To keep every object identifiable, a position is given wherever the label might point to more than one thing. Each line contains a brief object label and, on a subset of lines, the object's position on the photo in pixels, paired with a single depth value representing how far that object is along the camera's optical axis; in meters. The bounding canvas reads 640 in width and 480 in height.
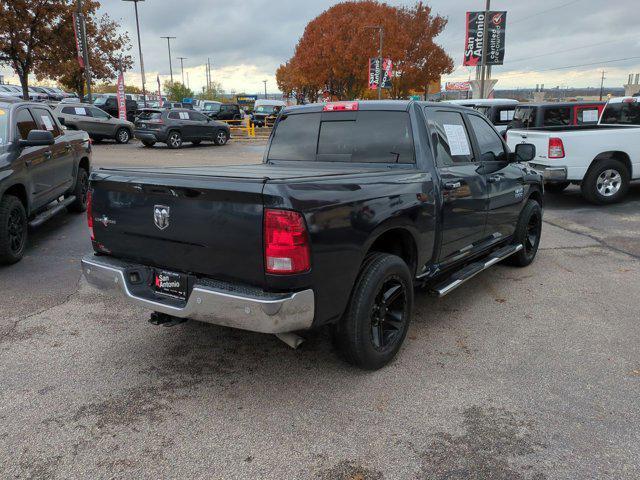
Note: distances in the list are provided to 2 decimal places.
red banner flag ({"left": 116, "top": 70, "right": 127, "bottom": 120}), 26.14
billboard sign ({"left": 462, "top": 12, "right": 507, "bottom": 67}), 27.50
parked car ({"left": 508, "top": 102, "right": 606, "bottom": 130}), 11.71
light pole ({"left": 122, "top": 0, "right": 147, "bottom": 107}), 46.19
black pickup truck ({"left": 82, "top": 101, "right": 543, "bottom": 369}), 2.85
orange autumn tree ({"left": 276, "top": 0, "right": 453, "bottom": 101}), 46.41
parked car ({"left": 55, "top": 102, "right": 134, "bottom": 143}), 21.77
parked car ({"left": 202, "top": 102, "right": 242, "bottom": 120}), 42.00
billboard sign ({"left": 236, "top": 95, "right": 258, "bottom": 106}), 67.82
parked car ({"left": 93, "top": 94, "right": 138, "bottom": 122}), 31.31
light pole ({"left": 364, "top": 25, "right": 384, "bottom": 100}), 39.07
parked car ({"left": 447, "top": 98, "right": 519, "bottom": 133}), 14.88
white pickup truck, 9.01
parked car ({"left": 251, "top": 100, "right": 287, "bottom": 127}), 39.62
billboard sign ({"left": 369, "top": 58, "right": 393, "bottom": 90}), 40.34
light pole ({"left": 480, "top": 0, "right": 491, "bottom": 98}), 25.77
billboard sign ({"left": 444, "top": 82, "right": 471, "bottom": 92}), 91.43
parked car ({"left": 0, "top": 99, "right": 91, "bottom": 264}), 5.87
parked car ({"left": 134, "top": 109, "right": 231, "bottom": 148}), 21.44
